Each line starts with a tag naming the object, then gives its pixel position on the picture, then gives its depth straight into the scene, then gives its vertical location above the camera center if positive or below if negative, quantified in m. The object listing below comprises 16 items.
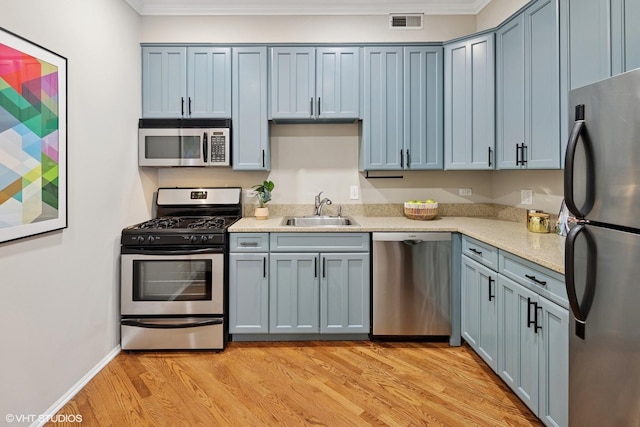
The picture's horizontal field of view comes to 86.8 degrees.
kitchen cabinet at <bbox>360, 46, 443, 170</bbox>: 2.99 +0.95
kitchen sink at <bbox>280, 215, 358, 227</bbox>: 3.24 -0.06
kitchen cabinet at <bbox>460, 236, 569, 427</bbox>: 1.59 -0.62
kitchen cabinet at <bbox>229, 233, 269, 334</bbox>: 2.70 -0.55
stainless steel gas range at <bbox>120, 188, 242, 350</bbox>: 2.58 -0.57
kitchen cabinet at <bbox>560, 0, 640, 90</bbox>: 1.50 +0.86
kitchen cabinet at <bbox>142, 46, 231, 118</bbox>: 2.97 +1.17
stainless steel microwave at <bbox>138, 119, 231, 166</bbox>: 2.95 +0.64
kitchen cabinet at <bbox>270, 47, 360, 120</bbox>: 2.99 +1.18
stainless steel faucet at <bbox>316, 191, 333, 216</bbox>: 3.29 +0.11
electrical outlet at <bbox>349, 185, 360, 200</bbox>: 3.36 +0.23
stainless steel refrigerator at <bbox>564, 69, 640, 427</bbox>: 1.14 -0.14
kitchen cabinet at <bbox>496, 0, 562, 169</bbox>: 2.08 +0.86
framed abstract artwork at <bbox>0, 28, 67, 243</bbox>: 1.60 +0.39
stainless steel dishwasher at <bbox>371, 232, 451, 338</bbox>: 2.66 -0.55
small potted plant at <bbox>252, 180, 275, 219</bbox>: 3.10 +0.16
